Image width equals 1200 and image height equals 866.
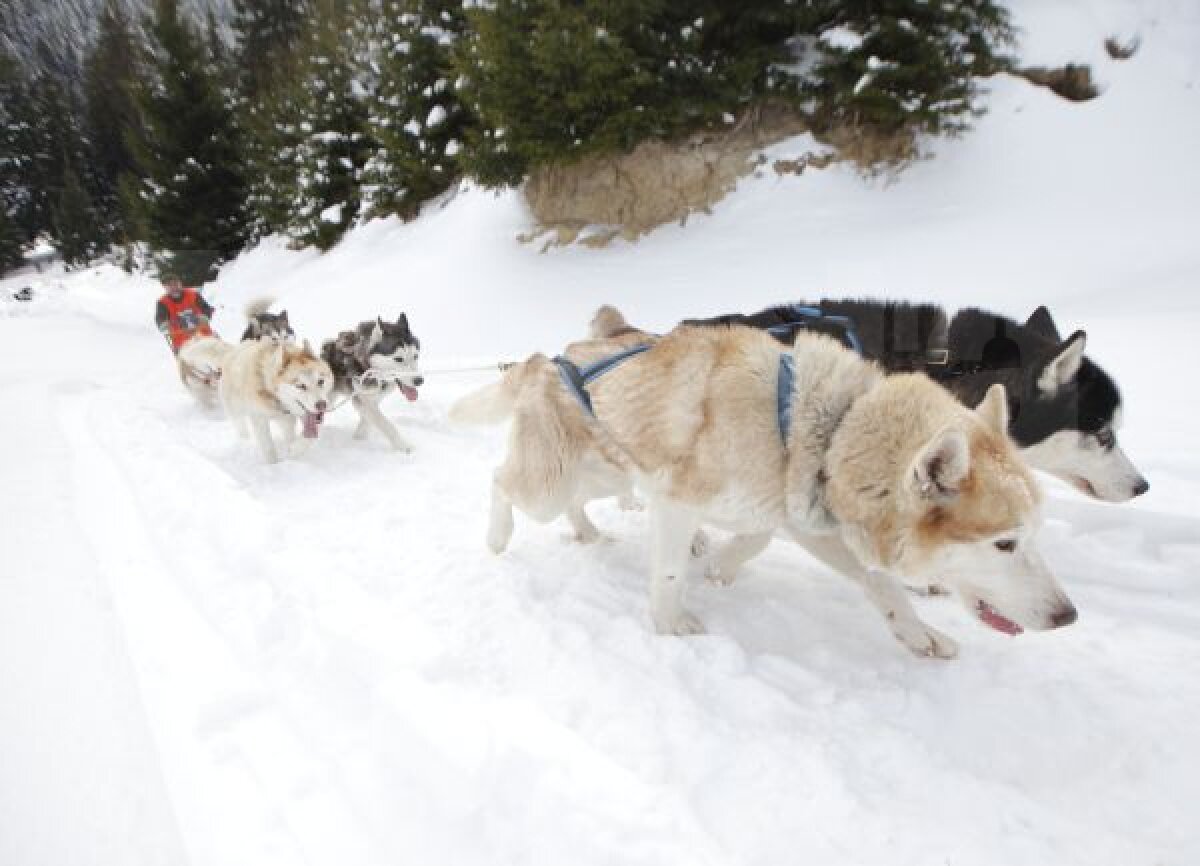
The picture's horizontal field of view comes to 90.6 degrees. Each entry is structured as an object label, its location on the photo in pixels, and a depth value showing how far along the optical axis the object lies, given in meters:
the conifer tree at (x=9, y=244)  38.88
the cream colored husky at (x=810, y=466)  1.84
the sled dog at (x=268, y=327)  7.62
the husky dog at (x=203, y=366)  6.81
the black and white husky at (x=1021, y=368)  2.71
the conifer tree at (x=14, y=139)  40.16
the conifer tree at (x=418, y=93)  12.24
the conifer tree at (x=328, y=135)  15.92
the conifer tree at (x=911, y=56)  7.71
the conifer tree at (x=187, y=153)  20.05
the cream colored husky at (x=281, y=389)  5.25
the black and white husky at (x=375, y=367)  5.61
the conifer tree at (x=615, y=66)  8.19
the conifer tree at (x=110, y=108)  38.06
